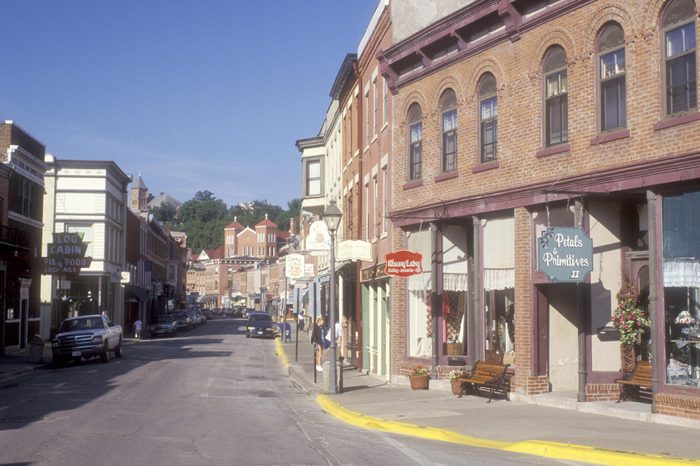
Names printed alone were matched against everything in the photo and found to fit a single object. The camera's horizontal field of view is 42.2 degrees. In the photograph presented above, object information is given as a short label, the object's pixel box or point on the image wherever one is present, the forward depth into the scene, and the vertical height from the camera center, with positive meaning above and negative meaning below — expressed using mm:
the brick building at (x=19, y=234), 40344 +3378
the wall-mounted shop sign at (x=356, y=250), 26453 +1694
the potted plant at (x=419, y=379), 22484 -1749
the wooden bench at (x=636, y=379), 16828 -1323
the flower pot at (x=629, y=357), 17750 -940
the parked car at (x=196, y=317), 85331 -1011
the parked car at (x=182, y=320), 74144 -1051
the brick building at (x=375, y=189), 27000 +3859
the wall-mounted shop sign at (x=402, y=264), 22219 +1080
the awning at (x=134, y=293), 70812 +1121
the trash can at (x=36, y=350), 35312 -1680
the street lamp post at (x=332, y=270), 21938 +906
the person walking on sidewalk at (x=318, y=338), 28656 -949
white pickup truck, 33906 -1308
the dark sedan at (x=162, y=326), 65250 -1351
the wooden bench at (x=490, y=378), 19500 -1518
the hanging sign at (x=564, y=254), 16516 +995
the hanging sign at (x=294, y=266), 35825 +1655
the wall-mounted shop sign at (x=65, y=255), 42438 +2438
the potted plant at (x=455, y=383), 20781 -1710
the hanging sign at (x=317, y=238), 27798 +2209
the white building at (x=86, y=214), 58719 +6121
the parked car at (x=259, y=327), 61562 -1310
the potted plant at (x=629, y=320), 17188 -205
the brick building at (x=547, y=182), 15680 +2591
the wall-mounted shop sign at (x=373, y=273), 27141 +1118
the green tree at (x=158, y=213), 193075 +20255
